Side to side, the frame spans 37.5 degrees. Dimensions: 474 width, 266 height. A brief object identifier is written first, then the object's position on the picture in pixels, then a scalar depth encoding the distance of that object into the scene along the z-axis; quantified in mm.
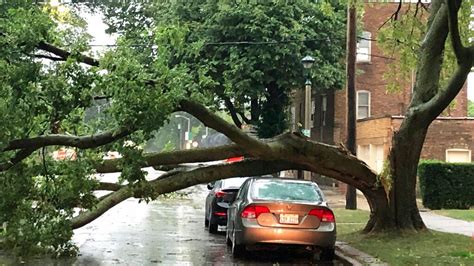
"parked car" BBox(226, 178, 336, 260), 12578
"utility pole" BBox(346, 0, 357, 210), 22859
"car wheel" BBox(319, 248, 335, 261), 12906
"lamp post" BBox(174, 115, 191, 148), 100844
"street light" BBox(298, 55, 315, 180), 24828
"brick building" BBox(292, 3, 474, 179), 36412
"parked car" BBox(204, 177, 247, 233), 17953
